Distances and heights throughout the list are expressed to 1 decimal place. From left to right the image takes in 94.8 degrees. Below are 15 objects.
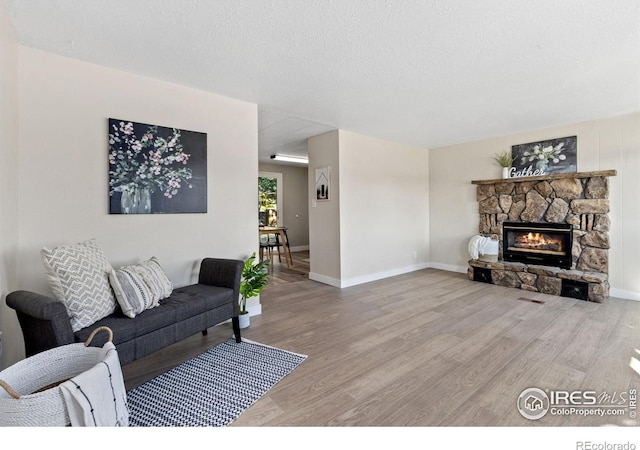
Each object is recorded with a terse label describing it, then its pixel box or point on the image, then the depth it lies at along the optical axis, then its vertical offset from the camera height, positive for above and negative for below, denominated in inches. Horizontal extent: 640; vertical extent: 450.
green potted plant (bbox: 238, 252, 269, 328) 119.3 -24.8
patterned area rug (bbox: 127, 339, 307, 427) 66.5 -43.2
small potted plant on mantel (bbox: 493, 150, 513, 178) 187.9 +38.5
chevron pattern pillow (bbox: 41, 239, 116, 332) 68.6 -14.4
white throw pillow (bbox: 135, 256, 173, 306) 85.2 -16.6
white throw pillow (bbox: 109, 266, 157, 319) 76.2 -18.1
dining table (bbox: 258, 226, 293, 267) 231.7 -11.9
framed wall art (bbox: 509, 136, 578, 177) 167.2 +38.1
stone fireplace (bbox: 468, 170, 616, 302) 154.6 -6.5
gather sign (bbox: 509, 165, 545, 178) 178.1 +30.5
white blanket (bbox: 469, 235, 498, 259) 191.0 -16.6
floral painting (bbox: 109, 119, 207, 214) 99.0 +19.9
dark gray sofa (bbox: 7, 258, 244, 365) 61.2 -24.1
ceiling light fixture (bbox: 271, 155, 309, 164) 259.6 +58.7
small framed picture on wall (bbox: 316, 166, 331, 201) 183.9 +25.6
